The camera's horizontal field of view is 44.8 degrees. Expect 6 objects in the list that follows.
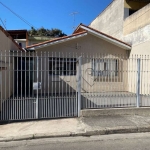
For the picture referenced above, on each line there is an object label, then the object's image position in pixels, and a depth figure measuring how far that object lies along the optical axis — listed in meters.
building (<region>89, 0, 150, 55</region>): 10.52
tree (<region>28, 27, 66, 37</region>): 39.88
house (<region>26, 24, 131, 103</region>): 11.41
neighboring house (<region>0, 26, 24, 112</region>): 7.64
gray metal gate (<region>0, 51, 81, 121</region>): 6.15
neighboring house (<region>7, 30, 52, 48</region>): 19.52
